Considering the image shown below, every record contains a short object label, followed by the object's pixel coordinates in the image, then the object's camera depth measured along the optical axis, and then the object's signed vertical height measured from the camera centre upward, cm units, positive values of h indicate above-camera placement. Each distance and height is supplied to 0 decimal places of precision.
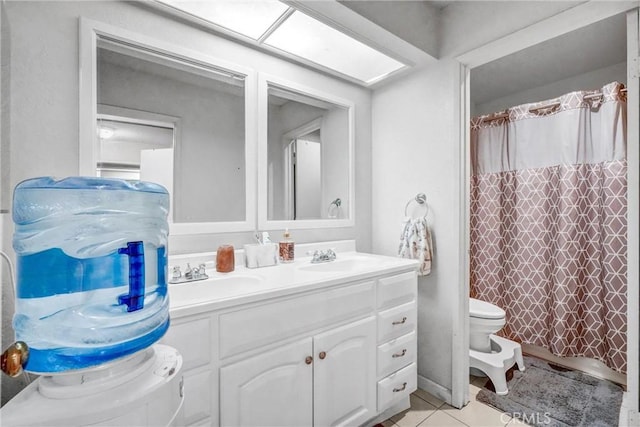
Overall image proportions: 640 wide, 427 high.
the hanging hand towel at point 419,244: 174 -20
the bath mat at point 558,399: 156 -116
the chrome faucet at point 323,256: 170 -27
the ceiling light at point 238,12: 129 +96
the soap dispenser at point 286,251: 165 -22
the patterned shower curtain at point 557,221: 188 -8
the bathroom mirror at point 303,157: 167 +36
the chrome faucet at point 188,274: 126 -28
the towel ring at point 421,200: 185 +8
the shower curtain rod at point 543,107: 197 +82
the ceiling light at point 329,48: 148 +97
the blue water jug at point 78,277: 64 -15
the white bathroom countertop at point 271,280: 95 -30
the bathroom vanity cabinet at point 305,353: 93 -57
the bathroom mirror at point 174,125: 119 +43
